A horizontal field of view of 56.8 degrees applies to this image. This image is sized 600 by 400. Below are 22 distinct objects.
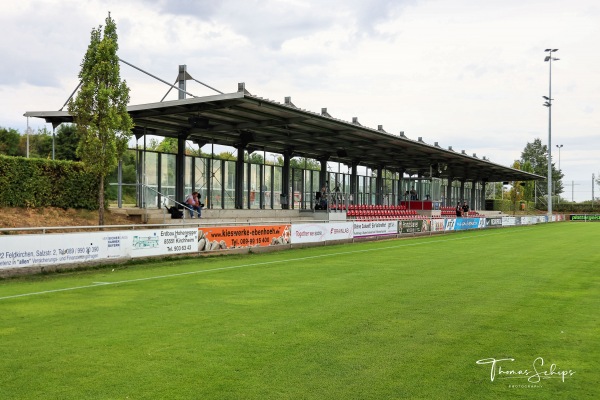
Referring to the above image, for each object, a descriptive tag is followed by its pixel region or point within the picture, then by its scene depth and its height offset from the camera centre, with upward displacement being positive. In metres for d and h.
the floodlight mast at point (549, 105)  58.88 +10.97
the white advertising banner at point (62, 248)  13.66 -1.15
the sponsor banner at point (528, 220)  54.49 -1.39
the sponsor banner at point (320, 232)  23.98 -1.20
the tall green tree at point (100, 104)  19.84 +3.66
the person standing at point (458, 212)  49.56 -0.53
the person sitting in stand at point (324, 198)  36.19 +0.52
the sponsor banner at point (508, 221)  50.56 -1.38
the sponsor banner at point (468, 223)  40.76 -1.34
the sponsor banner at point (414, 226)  32.69 -1.22
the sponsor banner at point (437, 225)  36.84 -1.26
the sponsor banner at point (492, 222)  47.12 -1.38
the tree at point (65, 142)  53.72 +6.26
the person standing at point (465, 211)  51.51 -0.47
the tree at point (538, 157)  146.59 +13.48
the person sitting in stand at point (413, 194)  47.78 +1.03
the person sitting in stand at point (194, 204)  26.00 +0.06
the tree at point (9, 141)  56.08 +6.68
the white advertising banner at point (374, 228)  28.17 -1.18
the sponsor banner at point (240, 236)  19.51 -1.17
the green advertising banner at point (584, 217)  71.23 -1.41
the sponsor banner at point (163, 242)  16.95 -1.17
